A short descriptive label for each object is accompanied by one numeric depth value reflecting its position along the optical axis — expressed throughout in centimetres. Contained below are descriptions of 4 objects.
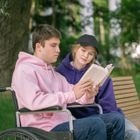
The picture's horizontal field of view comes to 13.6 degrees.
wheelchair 427
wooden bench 658
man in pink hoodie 438
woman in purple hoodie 499
